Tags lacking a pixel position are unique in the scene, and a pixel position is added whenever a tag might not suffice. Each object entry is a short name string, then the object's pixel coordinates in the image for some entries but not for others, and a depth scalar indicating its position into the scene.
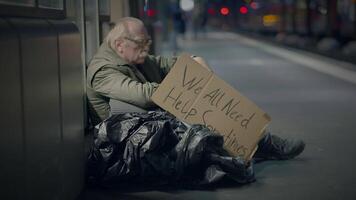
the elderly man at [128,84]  4.25
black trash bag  4.11
